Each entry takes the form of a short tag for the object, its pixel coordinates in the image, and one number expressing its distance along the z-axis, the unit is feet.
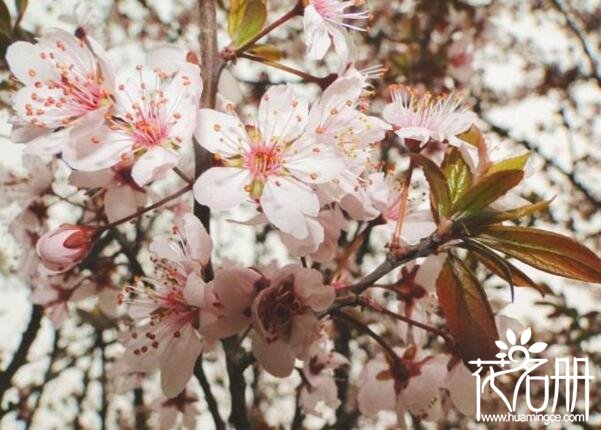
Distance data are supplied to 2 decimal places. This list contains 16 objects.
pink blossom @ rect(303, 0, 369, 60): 1.04
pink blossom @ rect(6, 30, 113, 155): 1.00
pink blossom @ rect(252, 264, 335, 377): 0.98
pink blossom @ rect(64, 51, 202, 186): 0.97
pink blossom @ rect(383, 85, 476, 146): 1.04
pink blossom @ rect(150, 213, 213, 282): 0.99
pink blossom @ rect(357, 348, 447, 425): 1.11
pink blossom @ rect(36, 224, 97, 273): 1.00
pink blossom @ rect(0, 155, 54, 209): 1.28
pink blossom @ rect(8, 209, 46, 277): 1.24
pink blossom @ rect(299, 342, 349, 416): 1.25
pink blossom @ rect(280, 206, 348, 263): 1.00
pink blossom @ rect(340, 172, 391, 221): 1.03
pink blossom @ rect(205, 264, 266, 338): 0.97
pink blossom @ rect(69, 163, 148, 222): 1.02
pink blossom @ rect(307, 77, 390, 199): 1.01
